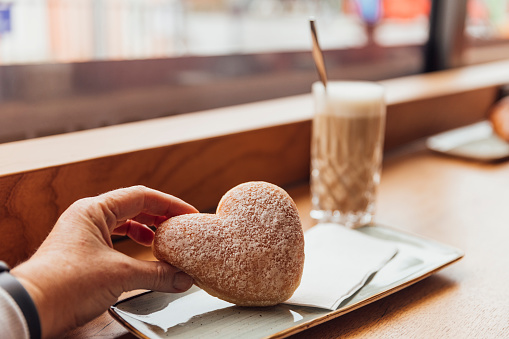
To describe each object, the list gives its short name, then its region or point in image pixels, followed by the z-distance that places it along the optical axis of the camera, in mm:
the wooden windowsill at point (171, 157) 663
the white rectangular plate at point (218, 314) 520
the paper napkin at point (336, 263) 594
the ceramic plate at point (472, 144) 1267
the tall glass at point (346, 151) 836
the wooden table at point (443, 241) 591
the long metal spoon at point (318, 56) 769
